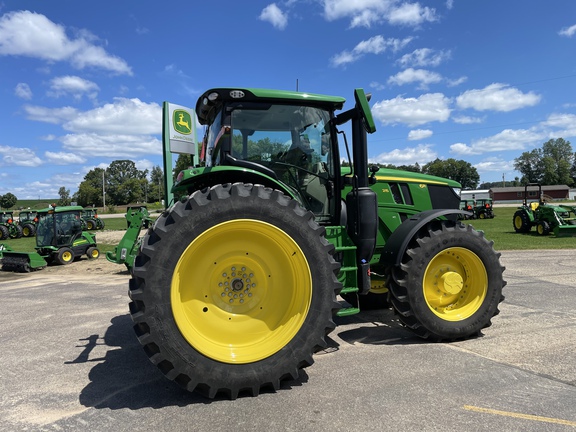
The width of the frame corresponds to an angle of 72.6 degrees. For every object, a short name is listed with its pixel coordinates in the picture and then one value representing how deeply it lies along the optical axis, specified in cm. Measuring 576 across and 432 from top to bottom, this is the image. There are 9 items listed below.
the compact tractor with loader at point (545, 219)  1786
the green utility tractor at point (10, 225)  2776
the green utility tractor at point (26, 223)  2833
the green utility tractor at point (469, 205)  3294
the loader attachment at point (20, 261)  1298
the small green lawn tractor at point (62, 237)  1480
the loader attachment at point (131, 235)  757
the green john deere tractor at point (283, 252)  304
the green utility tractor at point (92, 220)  3106
